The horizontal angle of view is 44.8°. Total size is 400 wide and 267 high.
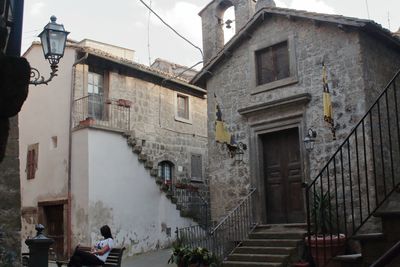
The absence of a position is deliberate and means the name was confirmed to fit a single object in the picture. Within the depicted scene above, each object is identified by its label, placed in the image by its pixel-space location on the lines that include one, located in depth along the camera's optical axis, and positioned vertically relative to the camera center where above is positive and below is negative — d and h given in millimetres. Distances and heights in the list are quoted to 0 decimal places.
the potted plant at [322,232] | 8002 -769
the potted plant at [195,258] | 9078 -1215
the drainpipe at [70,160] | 13461 +1028
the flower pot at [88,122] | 13453 +2054
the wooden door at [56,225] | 13914 -832
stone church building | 9930 +2090
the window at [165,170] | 16453 +799
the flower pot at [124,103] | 15030 +2860
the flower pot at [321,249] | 7980 -1011
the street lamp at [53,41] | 6613 +2122
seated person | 7461 -923
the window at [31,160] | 15391 +1171
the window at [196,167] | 17469 +926
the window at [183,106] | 17672 +3168
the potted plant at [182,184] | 15726 +295
